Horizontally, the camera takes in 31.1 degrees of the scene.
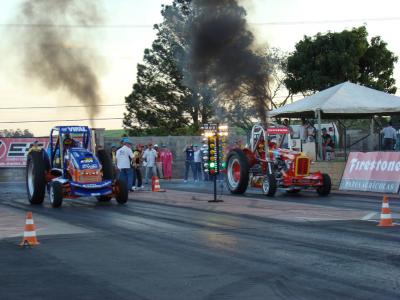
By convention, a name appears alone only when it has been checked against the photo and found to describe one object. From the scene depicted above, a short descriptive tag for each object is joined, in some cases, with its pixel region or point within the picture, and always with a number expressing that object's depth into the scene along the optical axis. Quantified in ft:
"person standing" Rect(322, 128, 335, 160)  85.20
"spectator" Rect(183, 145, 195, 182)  102.83
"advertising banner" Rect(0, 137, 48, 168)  107.04
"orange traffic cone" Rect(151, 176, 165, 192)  76.18
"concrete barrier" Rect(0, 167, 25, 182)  106.73
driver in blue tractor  57.82
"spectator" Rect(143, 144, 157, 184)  94.22
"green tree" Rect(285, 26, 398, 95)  138.41
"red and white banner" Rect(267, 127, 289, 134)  69.92
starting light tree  58.65
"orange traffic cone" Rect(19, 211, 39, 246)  33.63
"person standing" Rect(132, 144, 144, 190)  77.71
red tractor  67.60
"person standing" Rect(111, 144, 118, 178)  84.99
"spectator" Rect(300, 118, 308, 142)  87.80
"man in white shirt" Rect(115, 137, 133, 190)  72.49
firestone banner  69.10
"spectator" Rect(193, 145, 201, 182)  102.22
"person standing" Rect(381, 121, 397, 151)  78.74
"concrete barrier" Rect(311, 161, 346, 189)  78.28
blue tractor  55.42
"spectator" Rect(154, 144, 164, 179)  107.48
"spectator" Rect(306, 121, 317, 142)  87.76
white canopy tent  81.66
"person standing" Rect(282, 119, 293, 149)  80.07
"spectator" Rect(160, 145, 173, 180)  108.47
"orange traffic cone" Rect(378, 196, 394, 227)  40.68
